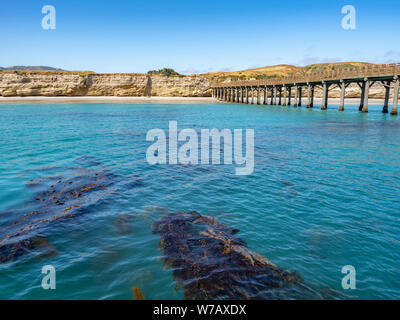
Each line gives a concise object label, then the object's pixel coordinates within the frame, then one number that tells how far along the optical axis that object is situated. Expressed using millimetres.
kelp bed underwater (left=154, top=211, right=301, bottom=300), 5277
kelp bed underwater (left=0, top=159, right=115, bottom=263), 6852
